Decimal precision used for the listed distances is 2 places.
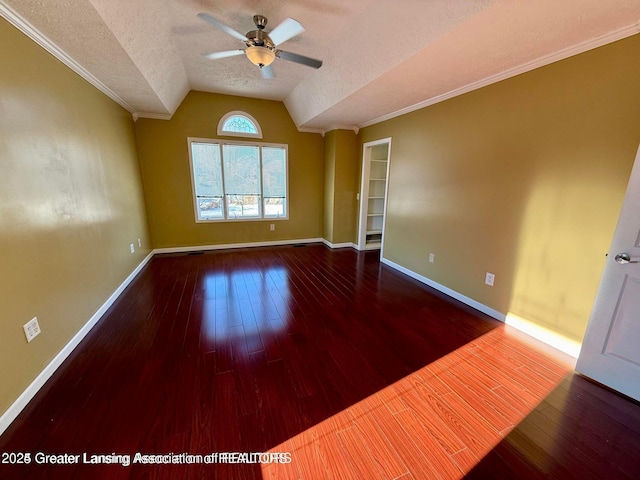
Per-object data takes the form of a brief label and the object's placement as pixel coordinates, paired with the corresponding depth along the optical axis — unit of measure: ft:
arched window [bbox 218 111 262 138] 15.02
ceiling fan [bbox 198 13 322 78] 6.46
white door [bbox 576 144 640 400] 5.25
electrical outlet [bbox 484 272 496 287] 8.71
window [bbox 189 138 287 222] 15.19
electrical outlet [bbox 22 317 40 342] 5.31
